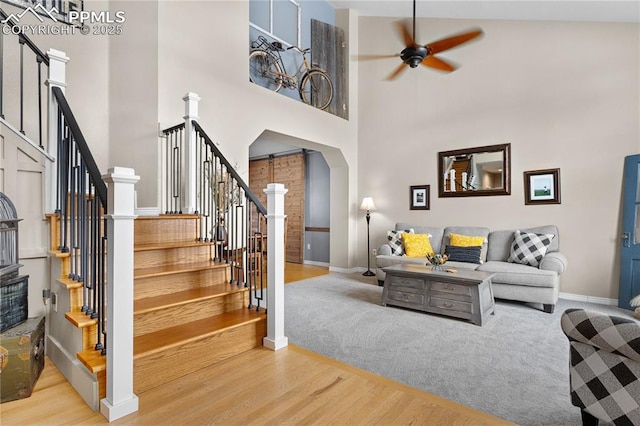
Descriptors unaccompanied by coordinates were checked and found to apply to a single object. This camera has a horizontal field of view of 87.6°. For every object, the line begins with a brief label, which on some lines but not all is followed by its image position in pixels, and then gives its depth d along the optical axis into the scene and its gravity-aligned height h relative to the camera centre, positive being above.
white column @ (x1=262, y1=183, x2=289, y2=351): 2.58 -0.42
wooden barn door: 7.70 +0.55
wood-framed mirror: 5.09 +0.67
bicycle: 5.01 +2.30
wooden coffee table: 3.44 -0.87
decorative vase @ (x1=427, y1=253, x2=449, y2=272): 3.89 -0.56
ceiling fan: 2.96 +1.56
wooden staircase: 2.00 -0.70
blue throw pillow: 4.73 -0.59
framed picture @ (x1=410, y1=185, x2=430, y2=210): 5.85 +0.29
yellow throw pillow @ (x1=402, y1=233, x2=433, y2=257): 5.21 -0.50
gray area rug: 2.03 -1.13
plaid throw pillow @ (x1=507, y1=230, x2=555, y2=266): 4.33 -0.46
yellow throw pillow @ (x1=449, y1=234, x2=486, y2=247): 4.92 -0.41
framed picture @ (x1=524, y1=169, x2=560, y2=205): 4.63 +0.37
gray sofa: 3.88 -0.69
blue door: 3.97 -0.29
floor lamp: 6.21 +0.12
